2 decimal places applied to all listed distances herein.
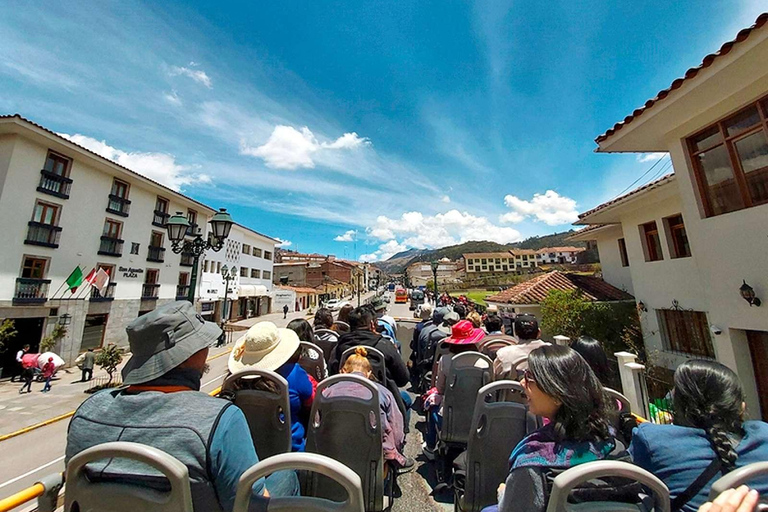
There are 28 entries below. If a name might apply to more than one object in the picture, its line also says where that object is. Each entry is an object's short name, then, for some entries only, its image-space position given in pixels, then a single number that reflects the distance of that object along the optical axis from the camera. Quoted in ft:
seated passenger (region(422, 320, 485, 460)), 10.94
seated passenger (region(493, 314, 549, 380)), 9.79
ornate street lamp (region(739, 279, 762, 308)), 15.29
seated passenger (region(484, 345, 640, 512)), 3.96
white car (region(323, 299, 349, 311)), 121.56
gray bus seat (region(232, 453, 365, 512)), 3.34
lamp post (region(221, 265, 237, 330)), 91.56
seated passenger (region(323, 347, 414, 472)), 6.95
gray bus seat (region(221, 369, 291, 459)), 6.35
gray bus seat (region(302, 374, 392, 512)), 6.64
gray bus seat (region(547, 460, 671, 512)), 3.26
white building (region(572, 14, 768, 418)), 14.88
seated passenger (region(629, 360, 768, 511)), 4.11
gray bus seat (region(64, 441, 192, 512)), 3.30
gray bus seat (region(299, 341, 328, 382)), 10.66
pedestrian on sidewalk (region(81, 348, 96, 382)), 43.86
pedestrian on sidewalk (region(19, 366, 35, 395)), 40.23
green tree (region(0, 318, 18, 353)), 39.15
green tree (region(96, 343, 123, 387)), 39.58
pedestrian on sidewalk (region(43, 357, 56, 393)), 41.70
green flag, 48.88
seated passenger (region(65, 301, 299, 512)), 3.70
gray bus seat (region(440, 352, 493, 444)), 9.61
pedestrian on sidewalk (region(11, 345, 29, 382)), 42.96
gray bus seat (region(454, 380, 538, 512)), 6.72
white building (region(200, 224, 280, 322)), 86.84
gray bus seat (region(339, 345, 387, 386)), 9.39
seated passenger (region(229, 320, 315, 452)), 7.36
